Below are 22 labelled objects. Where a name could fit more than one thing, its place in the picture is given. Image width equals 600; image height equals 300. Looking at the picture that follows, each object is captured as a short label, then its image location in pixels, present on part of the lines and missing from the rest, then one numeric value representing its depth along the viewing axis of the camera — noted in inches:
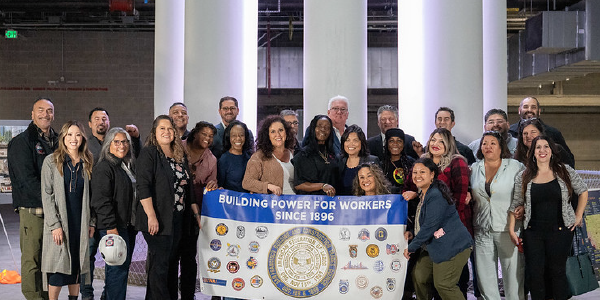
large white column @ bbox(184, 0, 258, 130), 318.3
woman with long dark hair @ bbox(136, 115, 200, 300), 201.6
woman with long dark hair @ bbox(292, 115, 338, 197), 216.2
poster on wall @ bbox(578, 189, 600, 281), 259.3
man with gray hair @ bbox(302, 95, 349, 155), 249.8
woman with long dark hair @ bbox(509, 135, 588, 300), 206.2
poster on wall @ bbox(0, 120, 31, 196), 343.9
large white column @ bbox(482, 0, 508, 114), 456.4
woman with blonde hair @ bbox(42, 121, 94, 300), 208.4
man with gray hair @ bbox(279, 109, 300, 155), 256.8
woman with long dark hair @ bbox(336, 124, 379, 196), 214.8
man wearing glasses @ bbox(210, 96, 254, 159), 254.1
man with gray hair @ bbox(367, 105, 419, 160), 245.3
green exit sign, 737.0
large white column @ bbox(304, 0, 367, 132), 290.7
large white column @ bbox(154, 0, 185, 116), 423.2
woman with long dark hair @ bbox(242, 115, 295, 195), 213.6
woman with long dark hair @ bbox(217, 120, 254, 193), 223.0
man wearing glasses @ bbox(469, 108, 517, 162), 242.1
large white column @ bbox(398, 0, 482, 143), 299.0
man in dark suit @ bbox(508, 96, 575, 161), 243.4
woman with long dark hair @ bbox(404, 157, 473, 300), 197.5
